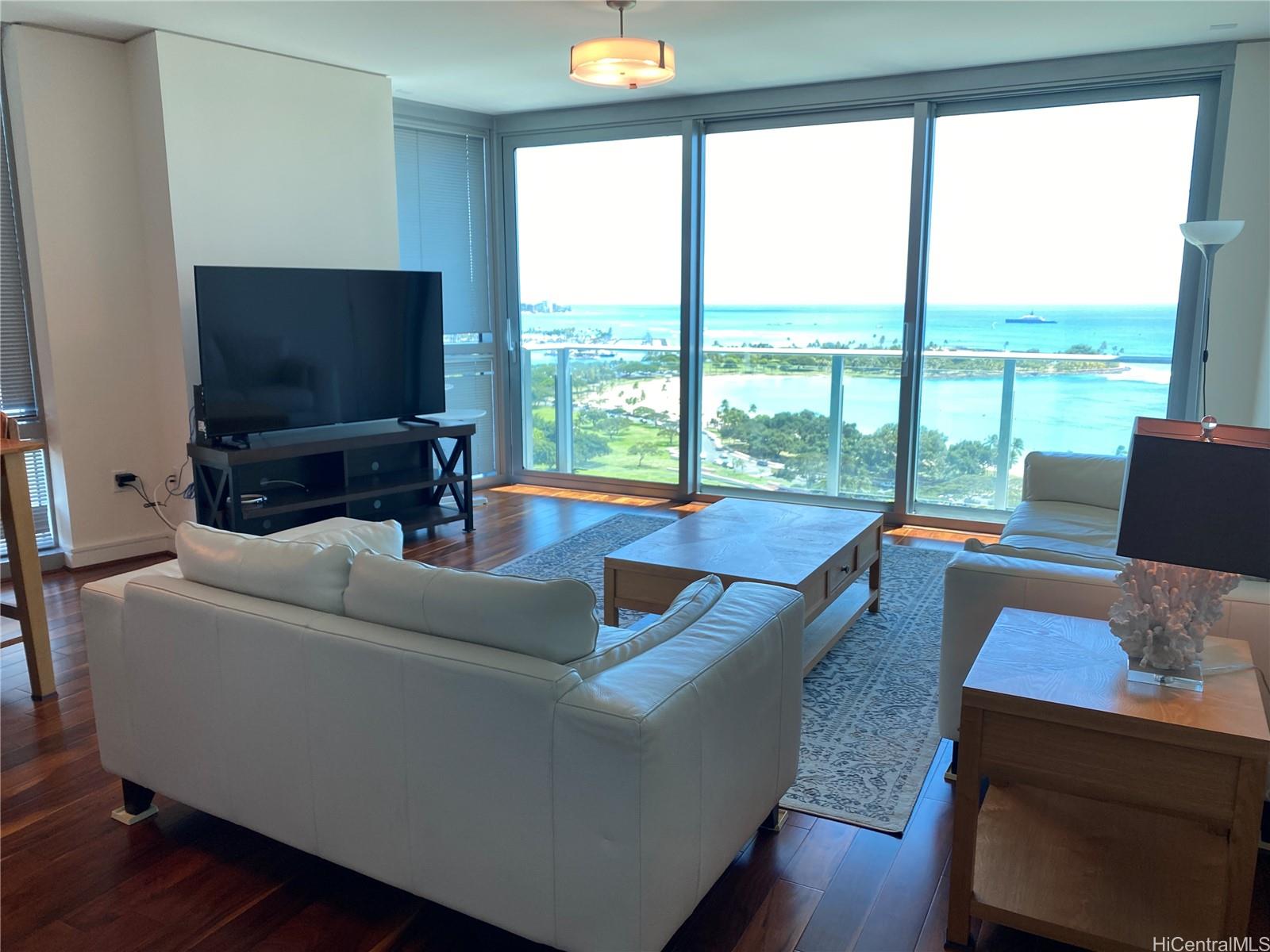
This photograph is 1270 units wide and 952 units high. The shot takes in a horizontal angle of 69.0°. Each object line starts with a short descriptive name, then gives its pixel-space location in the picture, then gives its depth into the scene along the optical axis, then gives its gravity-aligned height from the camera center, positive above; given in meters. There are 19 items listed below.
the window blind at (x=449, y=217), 5.85 +0.67
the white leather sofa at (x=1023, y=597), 2.22 -0.72
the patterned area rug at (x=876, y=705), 2.52 -1.27
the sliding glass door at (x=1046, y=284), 4.76 +0.18
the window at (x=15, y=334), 4.38 -0.07
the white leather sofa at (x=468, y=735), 1.64 -0.83
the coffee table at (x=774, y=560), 3.26 -0.87
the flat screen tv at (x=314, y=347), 4.36 -0.14
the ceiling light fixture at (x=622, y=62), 3.44 +0.96
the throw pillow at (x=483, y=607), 1.74 -0.56
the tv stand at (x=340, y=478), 4.43 -0.84
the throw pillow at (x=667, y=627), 1.80 -0.67
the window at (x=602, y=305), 6.10 +0.09
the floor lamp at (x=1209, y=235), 4.02 +0.36
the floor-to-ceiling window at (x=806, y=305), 5.45 +0.08
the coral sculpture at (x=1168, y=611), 1.83 -0.58
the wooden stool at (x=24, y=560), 3.06 -0.80
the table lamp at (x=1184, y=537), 1.67 -0.40
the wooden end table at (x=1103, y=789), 1.67 -0.88
